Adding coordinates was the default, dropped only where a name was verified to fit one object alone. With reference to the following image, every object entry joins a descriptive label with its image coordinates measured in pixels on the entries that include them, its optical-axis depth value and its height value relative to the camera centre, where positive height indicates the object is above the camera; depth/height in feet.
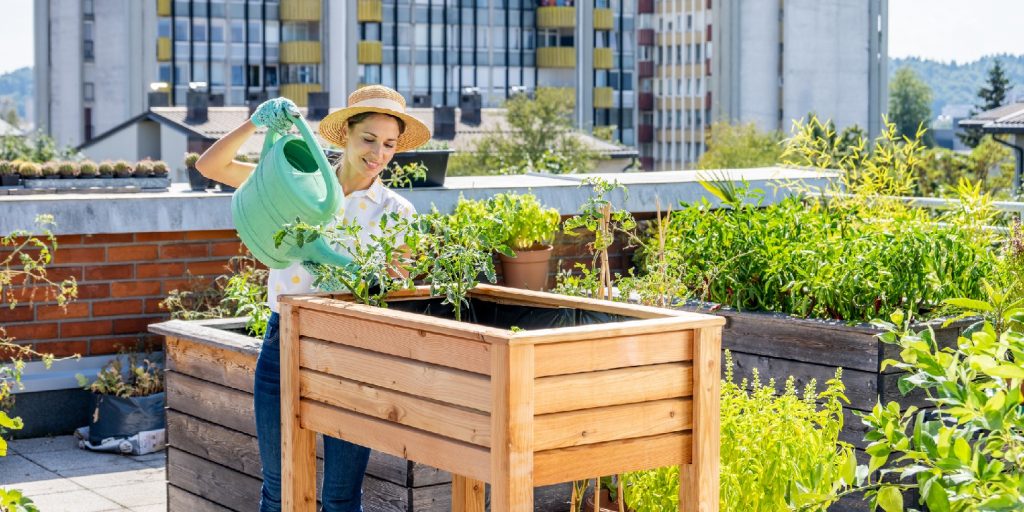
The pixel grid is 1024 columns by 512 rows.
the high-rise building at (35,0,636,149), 214.28 +24.64
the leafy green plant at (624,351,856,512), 11.48 -2.09
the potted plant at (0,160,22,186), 62.18 +1.16
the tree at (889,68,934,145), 379.76 +30.74
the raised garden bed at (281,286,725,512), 8.57 -1.24
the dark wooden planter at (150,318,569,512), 14.23 -2.40
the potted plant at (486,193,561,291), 21.17 -0.49
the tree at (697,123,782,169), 183.11 +7.88
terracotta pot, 21.48 -0.97
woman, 11.48 -0.09
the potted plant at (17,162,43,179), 63.36 +1.41
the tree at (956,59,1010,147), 250.16 +21.62
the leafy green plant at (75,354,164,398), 20.57 -2.67
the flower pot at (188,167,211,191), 31.89 +0.49
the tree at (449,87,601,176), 154.20 +7.81
